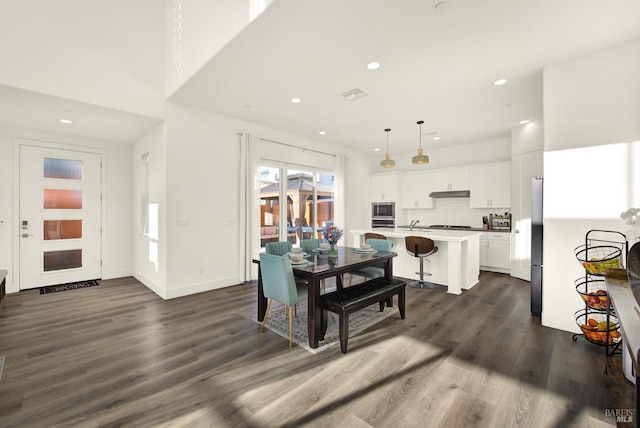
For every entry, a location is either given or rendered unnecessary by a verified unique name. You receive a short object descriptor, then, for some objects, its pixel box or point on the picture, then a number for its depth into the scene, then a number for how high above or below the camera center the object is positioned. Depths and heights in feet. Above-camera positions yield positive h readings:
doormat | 15.76 -4.26
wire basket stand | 8.30 -2.49
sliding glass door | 19.33 +0.75
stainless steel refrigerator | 11.80 -1.38
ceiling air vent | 12.87 +5.50
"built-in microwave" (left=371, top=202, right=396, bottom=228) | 25.45 -0.11
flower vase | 11.85 -1.63
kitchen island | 14.98 -2.68
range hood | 22.26 +1.53
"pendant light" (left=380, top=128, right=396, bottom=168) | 16.28 +2.84
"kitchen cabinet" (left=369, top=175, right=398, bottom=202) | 25.43 +2.28
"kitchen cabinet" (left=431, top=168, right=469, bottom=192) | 22.11 +2.68
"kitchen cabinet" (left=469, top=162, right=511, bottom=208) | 20.11 +1.97
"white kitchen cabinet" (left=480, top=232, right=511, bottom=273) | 19.43 -2.67
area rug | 9.66 -4.30
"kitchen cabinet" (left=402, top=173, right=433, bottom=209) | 24.30 +1.93
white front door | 15.97 -0.21
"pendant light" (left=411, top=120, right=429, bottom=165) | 15.37 +2.89
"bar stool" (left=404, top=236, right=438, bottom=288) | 15.02 -1.92
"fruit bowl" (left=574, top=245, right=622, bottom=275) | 8.21 -1.42
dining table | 9.26 -1.94
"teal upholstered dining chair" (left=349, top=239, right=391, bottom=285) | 13.31 -2.68
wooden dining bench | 8.98 -2.91
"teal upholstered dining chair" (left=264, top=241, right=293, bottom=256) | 13.60 -1.71
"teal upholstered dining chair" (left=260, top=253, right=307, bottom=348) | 9.44 -2.37
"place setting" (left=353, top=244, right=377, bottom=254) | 12.75 -1.68
